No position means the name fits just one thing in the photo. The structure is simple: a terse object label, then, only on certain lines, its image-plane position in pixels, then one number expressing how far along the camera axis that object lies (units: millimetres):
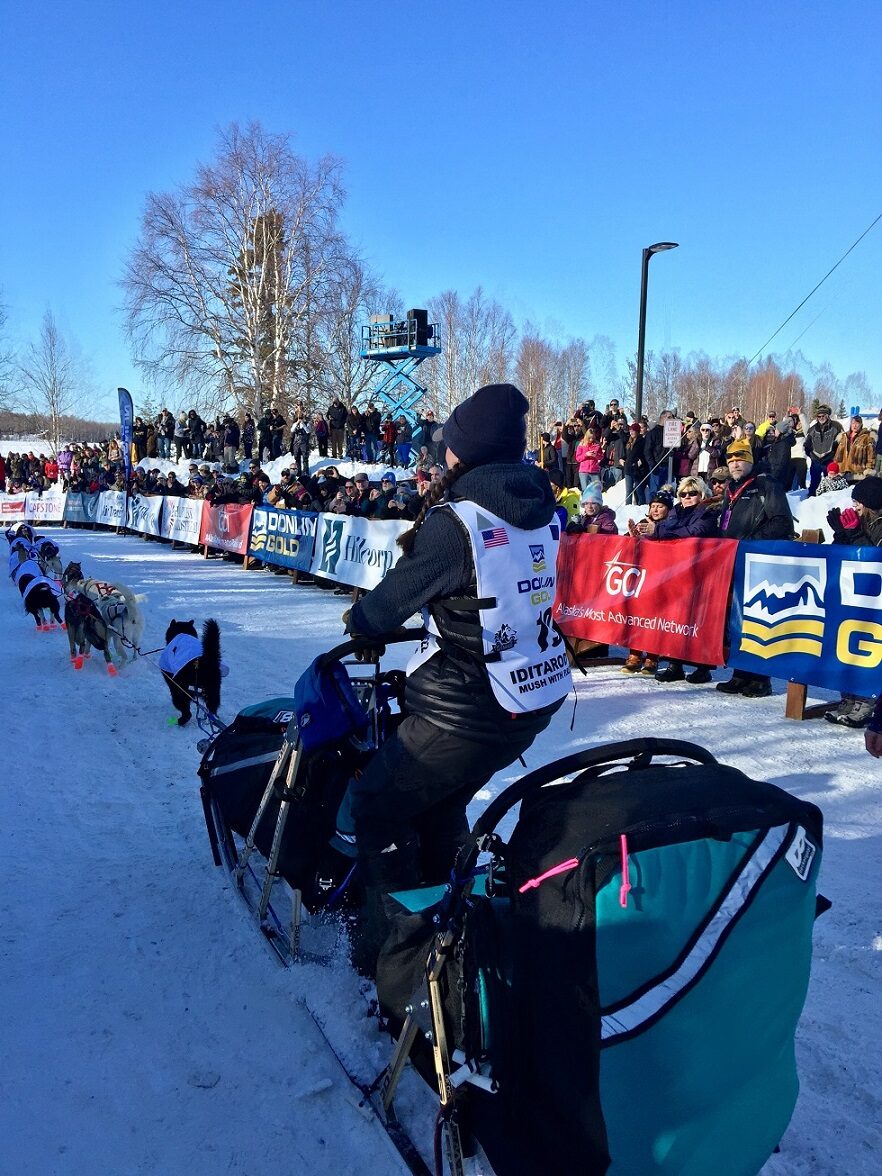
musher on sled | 2123
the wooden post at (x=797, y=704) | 5984
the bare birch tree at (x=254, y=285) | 29984
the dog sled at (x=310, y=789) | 2705
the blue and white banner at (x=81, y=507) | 25656
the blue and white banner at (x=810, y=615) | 5609
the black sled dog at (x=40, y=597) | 8336
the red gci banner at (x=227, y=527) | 15695
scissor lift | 34562
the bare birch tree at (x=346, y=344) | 31844
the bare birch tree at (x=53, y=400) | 47031
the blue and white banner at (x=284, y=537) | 13234
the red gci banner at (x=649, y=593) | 6668
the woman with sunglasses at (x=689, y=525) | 7225
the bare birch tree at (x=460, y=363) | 49031
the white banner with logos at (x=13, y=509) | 28312
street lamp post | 14102
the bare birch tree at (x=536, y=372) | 52094
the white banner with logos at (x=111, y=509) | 23766
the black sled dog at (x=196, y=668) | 5246
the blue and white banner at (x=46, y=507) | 27375
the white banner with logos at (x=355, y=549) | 10992
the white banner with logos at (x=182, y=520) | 18438
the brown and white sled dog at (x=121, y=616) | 7070
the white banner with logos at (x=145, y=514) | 21016
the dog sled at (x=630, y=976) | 1483
